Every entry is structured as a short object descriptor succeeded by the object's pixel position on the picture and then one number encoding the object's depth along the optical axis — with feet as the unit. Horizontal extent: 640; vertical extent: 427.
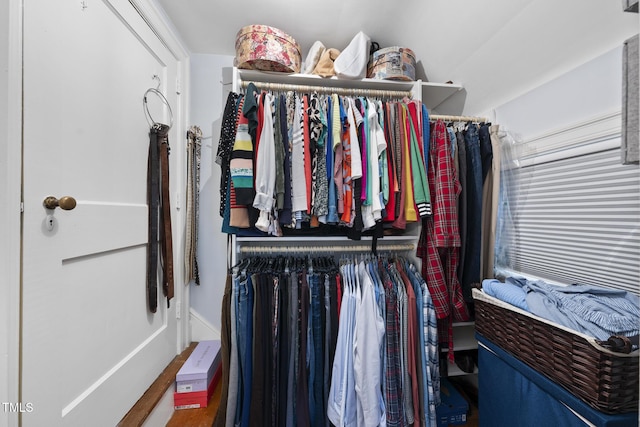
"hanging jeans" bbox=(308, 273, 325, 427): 3.39
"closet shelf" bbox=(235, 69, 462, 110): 4.07
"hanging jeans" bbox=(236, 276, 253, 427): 3.38
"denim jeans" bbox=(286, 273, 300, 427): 3.33
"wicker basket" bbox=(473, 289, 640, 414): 1.81
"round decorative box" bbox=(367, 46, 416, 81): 4.12
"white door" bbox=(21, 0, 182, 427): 2.08
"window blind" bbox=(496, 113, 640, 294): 2.56
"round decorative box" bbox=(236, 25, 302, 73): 3.74
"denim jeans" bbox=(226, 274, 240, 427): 3.31
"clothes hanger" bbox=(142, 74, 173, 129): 3.73
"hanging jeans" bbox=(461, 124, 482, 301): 3.73
